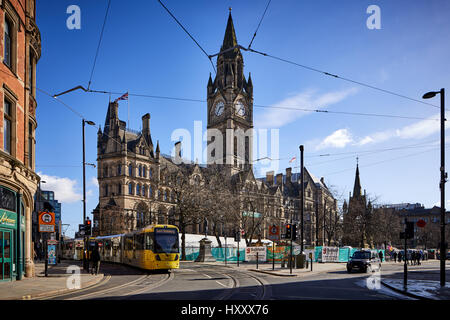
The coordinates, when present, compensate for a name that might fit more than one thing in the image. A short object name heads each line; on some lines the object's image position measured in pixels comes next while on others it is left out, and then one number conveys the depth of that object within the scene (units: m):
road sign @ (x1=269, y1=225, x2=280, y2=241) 27.59
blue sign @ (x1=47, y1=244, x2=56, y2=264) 29.81
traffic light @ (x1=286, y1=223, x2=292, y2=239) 27.64
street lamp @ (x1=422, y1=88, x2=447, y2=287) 18.91
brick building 18.33
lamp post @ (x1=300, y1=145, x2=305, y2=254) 29.51
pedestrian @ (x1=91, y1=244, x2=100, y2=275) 23.53
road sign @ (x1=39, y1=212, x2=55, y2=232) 21.40
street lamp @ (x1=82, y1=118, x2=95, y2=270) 29.74
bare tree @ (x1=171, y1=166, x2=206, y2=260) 44.38
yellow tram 25.64
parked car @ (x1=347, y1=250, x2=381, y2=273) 27.69
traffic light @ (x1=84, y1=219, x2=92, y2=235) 29.14
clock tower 94.31
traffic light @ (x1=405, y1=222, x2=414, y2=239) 19.59
